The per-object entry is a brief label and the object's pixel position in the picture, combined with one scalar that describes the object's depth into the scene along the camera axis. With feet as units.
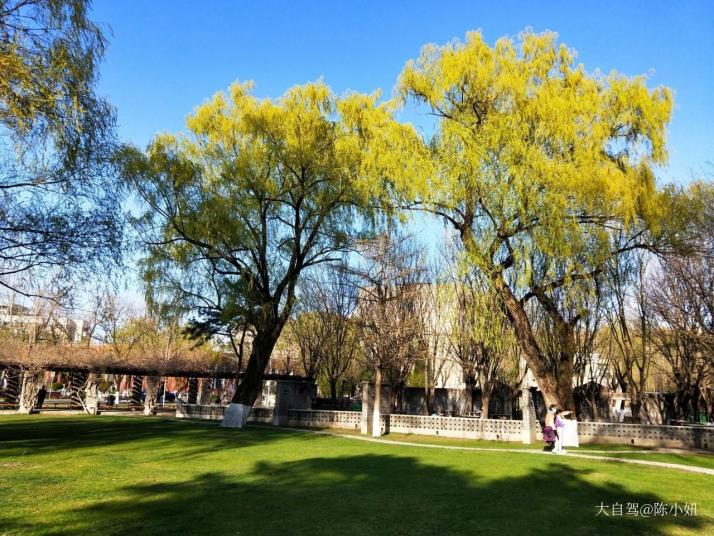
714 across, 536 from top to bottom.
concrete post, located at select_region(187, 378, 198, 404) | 135.37
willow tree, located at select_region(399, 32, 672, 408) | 51.01
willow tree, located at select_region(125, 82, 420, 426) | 66.54
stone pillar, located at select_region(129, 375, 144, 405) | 142.22
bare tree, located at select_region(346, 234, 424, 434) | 79.46
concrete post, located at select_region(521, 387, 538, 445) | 61.93
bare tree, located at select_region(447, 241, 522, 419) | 83.68
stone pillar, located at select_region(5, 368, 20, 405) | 108.47
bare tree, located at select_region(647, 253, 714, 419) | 66.69
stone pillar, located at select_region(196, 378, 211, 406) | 116.26
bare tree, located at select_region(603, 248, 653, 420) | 74.67
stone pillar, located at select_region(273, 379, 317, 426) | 81.10
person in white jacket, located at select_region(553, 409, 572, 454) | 50.35
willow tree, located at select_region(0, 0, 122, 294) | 31.53
